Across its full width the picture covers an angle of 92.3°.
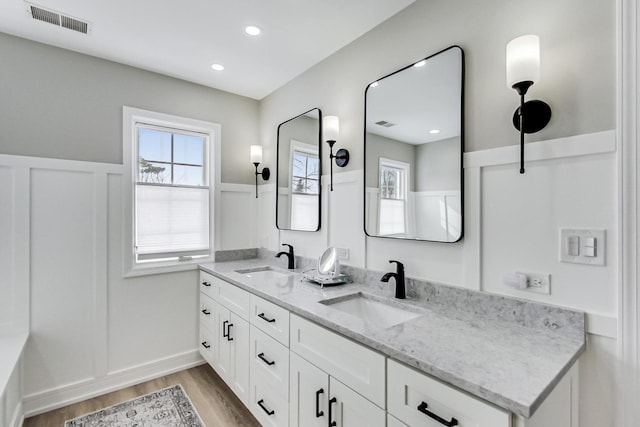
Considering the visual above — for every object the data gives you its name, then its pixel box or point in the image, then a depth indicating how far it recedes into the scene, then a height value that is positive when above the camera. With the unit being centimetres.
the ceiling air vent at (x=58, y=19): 191 +126
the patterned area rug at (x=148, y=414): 211 -144
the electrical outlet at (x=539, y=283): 129 -29
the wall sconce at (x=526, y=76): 121 +55
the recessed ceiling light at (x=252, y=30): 208 +126
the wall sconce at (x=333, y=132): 226 +60
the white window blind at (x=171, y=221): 273 -8
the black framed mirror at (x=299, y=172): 255 +37
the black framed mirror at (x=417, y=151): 161 +37
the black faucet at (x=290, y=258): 269 -39
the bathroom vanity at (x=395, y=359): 93 -55
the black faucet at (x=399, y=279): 176 -38
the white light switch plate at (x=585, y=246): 117 -12
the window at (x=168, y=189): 265 +22
